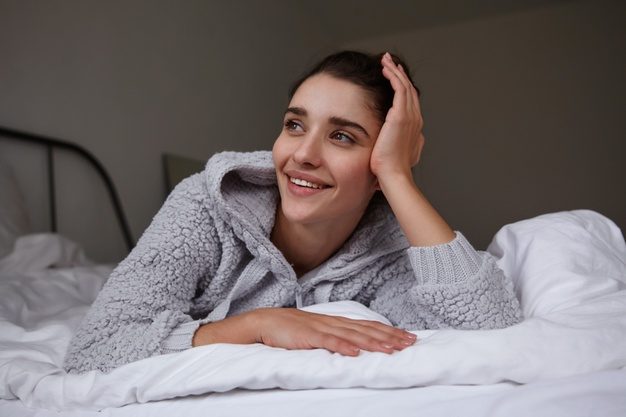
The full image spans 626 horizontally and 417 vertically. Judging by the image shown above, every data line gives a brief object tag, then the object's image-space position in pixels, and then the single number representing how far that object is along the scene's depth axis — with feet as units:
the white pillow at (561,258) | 2.74
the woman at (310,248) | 2.54
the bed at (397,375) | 1.81
